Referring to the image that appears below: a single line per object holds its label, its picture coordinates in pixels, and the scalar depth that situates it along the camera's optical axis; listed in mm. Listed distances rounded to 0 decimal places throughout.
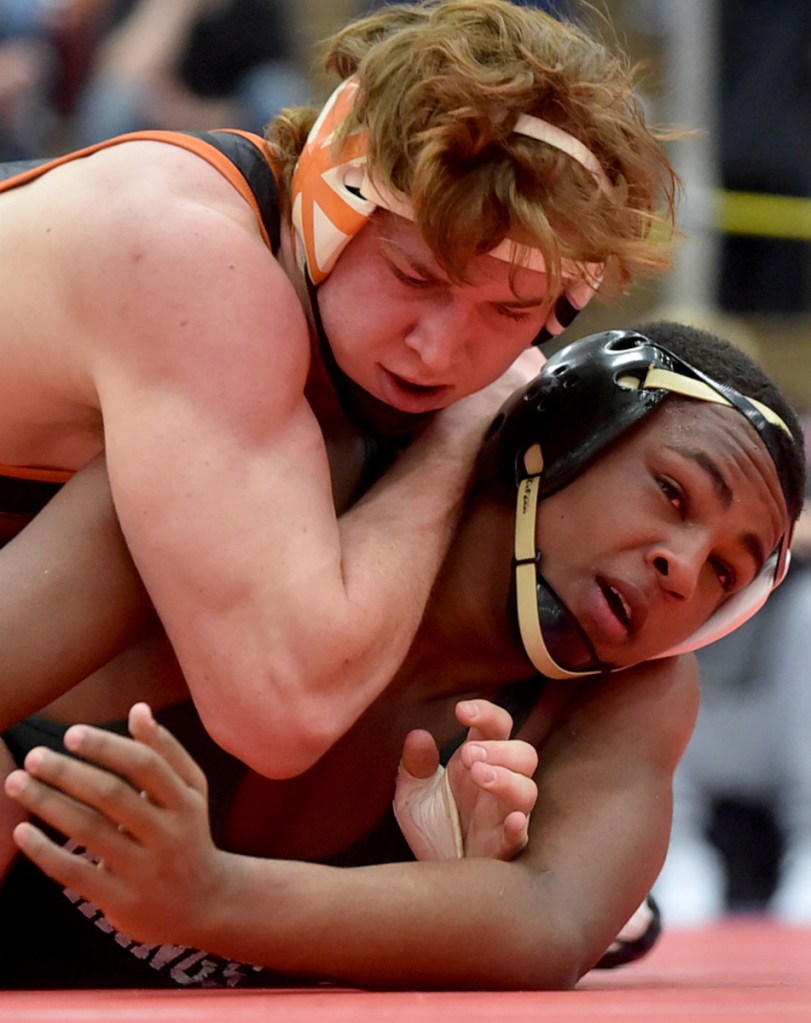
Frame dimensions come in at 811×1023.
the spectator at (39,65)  10734
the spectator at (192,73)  10992
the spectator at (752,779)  11187
